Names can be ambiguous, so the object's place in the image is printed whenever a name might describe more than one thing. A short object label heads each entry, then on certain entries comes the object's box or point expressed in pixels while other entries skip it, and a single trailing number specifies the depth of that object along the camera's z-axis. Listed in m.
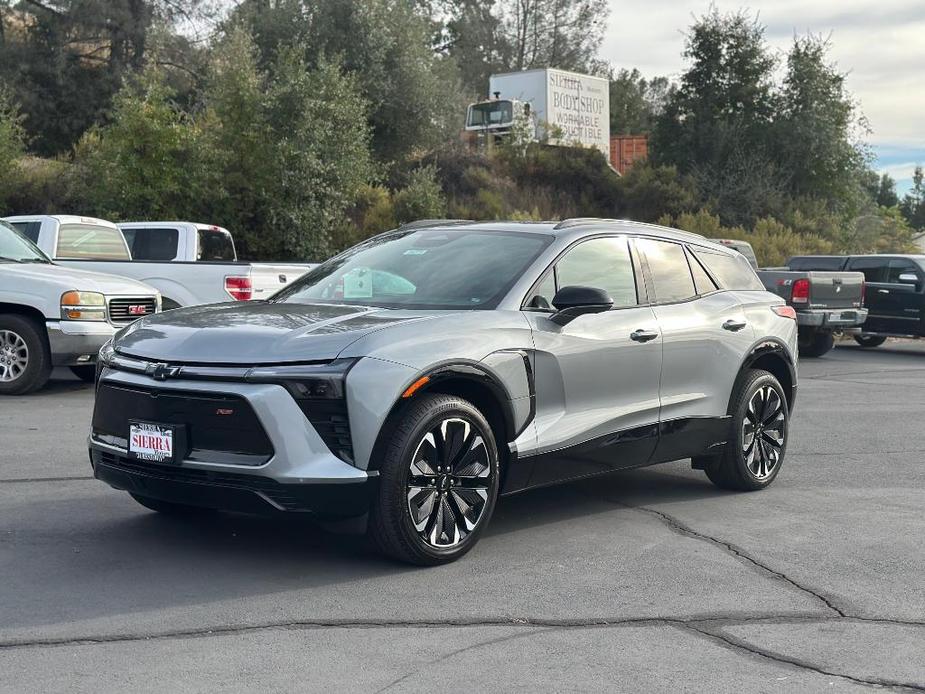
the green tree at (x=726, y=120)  42.56
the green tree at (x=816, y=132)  42.91
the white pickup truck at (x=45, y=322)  12.51
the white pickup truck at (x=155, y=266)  14.22
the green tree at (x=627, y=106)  74.62
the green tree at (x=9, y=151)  29.27
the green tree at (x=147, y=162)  26.83
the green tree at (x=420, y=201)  32.88
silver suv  5.62
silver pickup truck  20.52
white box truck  42.75
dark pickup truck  22.75
